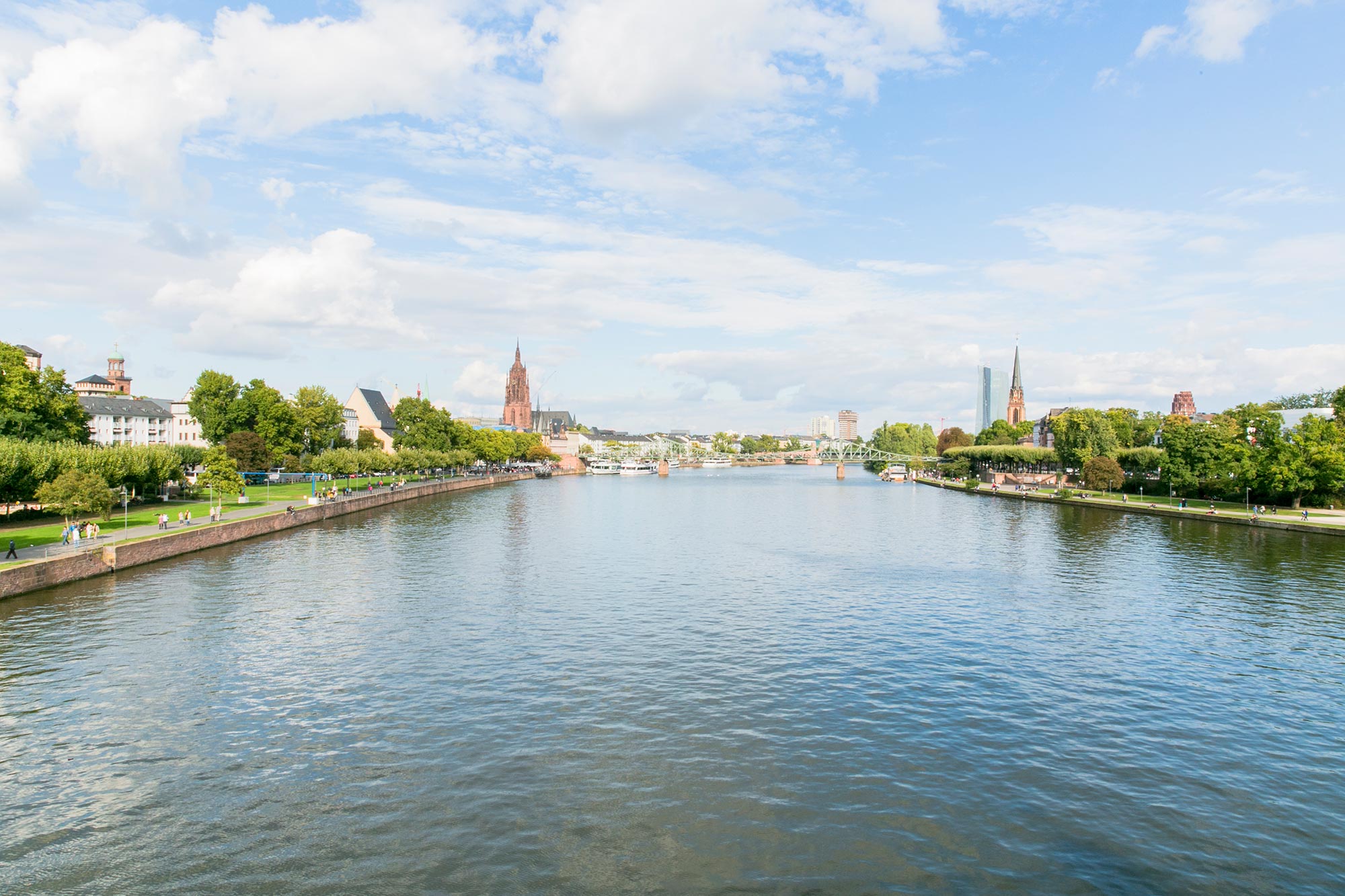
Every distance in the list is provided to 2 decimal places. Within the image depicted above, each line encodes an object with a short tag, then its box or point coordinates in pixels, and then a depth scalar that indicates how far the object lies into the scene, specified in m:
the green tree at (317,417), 115.69
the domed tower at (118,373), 186.18
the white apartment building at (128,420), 136.12
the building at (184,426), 155.38
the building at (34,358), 119.88
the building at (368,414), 194.25
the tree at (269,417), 102.75
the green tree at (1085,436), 116.31
